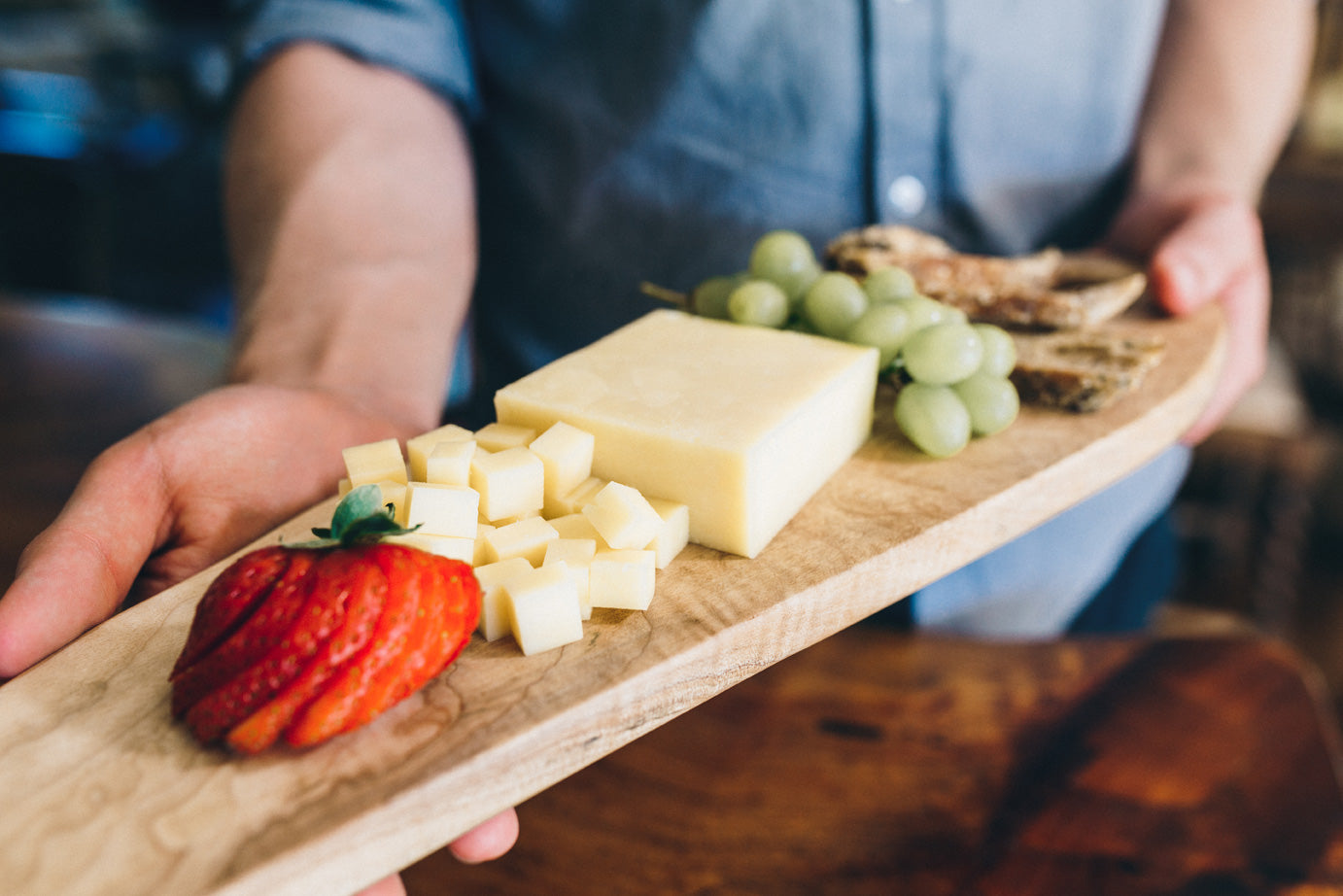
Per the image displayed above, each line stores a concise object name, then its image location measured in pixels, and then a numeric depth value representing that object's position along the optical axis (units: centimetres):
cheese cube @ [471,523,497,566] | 47
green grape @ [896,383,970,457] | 51
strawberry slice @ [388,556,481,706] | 44
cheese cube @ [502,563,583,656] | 45
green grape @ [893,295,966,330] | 53
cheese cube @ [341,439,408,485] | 48
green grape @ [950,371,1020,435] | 52
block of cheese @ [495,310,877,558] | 48
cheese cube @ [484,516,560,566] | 47
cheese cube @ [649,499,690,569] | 48
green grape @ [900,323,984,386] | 51
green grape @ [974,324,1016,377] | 53
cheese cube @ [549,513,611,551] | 47
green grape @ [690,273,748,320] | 56
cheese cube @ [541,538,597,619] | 46
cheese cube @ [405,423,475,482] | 49
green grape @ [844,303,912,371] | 53
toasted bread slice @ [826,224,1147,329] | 57
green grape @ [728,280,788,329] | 54
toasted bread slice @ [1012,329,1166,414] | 54
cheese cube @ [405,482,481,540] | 46
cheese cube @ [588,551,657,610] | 46
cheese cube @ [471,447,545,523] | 47
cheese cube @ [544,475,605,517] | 48
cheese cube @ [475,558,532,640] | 46
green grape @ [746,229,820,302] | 55
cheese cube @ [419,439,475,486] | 47
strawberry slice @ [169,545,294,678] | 43
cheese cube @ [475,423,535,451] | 49
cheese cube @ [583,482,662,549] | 47
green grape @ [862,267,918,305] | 55
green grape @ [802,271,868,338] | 54
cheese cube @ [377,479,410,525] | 47
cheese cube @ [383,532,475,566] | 46
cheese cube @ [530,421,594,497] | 48
